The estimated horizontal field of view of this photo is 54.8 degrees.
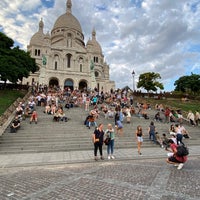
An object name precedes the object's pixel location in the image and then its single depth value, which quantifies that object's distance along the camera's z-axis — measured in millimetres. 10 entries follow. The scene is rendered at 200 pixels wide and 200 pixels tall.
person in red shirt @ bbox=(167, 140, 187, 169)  7594
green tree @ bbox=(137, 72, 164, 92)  49344
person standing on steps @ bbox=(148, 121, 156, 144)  12884
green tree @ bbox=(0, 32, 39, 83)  27484
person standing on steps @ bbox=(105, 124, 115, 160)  9367
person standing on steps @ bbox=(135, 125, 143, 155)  10359
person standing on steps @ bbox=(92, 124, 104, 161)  8914
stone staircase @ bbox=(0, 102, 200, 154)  11339
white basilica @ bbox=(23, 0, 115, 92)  56188
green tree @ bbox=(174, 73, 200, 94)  50969
